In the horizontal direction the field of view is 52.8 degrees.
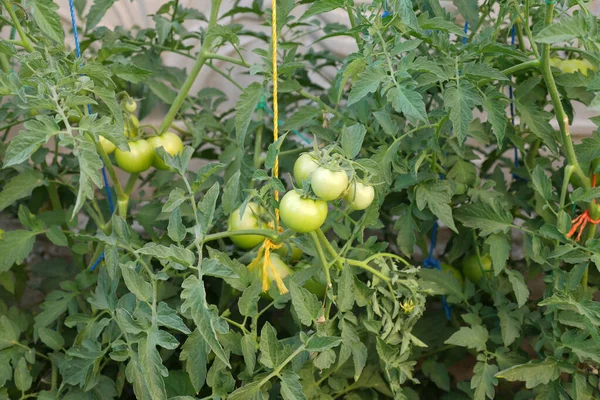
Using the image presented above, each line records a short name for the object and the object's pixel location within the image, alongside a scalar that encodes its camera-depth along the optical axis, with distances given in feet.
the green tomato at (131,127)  3.27
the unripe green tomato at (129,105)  3.33
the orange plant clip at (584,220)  3.14
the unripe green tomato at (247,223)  2.87
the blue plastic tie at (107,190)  3.36
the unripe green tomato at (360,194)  2.33
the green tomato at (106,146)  3.17
